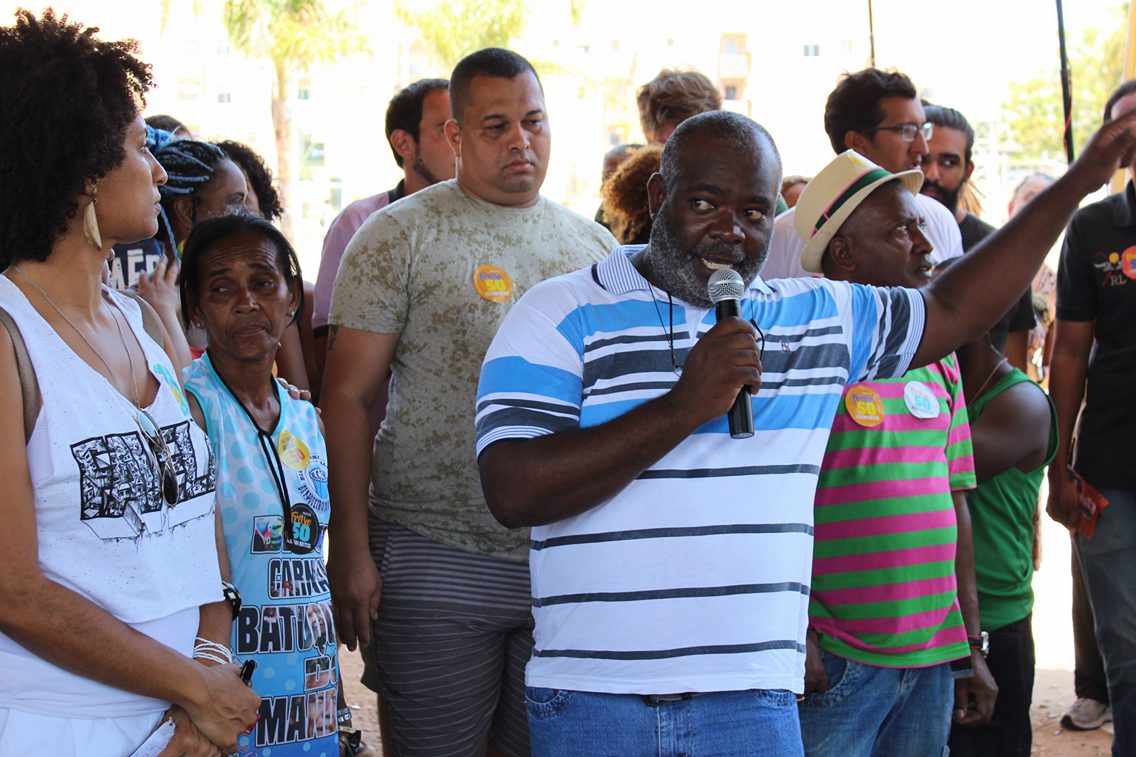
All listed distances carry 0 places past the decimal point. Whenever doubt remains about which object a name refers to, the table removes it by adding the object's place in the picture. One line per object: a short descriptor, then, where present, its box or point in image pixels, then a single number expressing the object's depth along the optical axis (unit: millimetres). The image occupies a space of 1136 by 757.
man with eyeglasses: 4574
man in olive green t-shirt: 3406
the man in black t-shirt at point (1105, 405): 4852
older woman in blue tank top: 2959
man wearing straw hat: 3055
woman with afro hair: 2182
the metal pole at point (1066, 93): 6578
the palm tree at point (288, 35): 25516
